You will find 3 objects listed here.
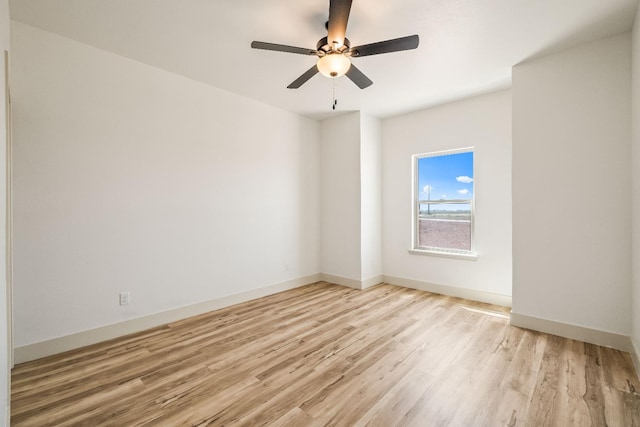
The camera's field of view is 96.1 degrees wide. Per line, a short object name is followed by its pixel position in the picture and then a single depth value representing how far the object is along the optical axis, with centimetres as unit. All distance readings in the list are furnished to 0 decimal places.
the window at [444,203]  421
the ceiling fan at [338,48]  203
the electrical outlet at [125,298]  295
